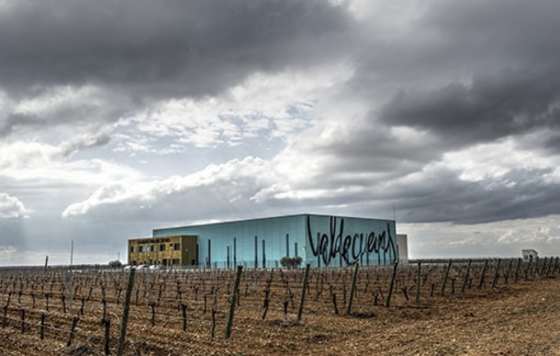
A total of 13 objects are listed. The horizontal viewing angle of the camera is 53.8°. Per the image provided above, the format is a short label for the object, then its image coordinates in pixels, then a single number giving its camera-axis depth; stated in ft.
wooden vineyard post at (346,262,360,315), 58.95
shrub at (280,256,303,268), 218.59
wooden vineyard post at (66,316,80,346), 38.76
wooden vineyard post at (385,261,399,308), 65.70
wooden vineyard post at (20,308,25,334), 47.97
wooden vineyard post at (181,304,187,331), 47.06
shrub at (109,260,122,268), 307.05
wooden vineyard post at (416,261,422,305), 69.02
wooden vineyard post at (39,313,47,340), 43.11
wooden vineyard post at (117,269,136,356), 33.35
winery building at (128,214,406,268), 231.30
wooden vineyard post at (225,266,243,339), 43.75
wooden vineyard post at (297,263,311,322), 52.39
